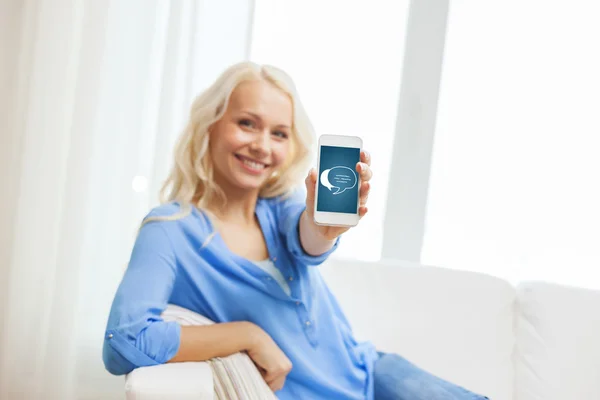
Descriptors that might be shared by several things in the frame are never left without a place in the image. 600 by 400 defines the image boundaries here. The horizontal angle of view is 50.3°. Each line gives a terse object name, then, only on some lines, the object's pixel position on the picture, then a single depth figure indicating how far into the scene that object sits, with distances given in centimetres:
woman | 125
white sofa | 168
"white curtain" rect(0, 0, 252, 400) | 193
